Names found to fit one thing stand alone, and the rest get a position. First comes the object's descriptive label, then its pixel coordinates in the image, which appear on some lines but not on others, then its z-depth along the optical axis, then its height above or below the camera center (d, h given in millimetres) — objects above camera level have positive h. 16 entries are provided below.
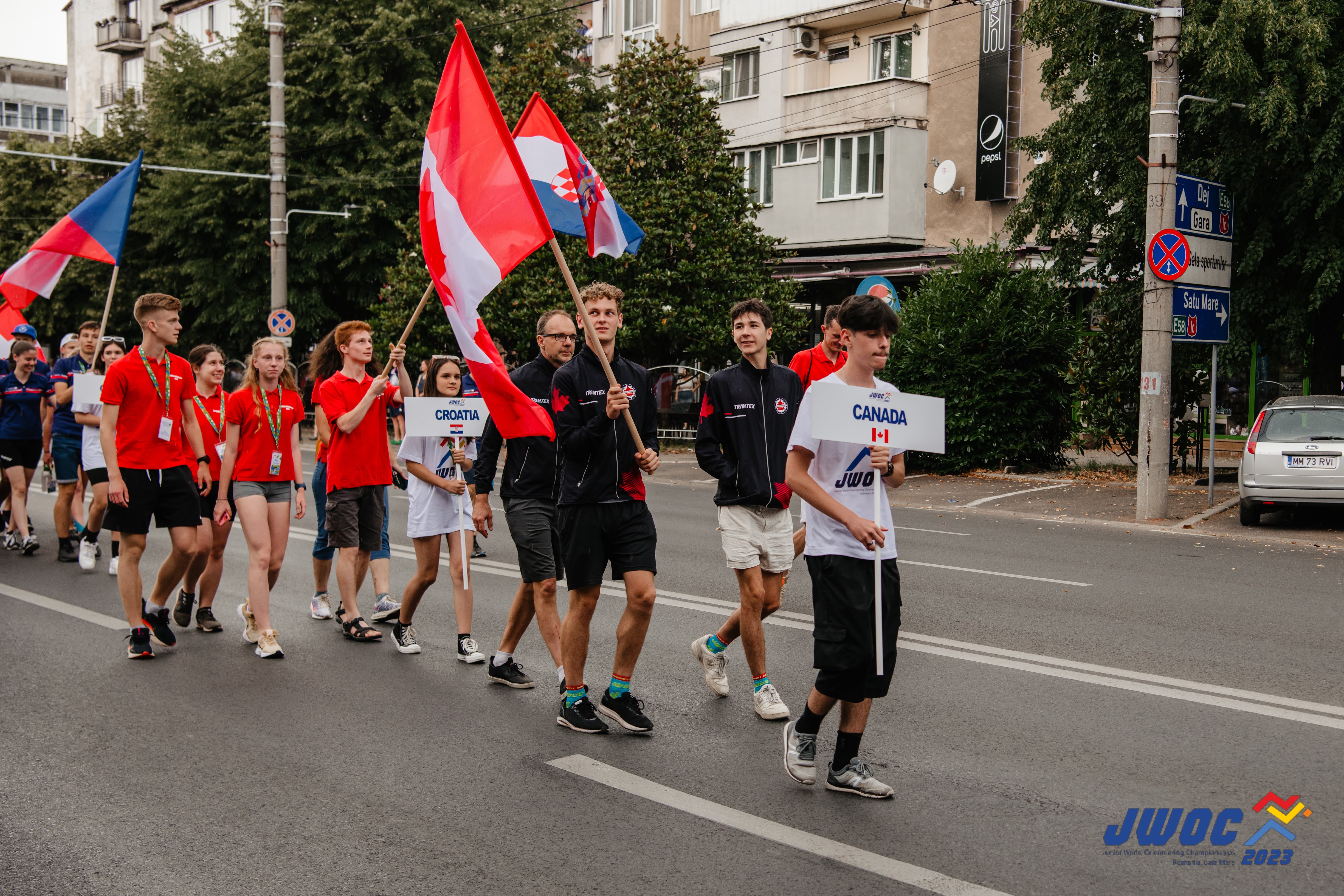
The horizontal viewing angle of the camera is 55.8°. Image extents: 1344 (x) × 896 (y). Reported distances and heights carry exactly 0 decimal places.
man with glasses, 6195 -598
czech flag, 10547 +1172
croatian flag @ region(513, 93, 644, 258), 8680 +1409
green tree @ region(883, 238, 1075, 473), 20141 +515
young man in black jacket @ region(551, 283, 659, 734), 5711 -601
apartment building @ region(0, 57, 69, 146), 80625 +18039
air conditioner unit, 32156 +8783
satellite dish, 29734 +5025
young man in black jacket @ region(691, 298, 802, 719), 6074 -356
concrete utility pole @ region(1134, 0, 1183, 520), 14750 +1016
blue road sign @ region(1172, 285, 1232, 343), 15211 +971
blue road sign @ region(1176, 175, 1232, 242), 15297 +2272
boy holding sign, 4617 -637
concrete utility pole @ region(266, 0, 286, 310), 24234 +4335
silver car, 13625 -679
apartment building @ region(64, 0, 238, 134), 58156 +16201
